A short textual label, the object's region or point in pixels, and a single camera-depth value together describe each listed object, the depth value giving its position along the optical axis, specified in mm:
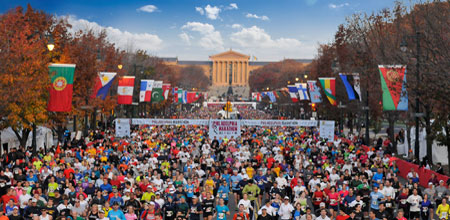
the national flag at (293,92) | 54209
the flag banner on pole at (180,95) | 74812
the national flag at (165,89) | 53094
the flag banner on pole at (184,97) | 79500
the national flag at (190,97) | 81312
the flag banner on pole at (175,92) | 72012
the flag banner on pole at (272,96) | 77044
